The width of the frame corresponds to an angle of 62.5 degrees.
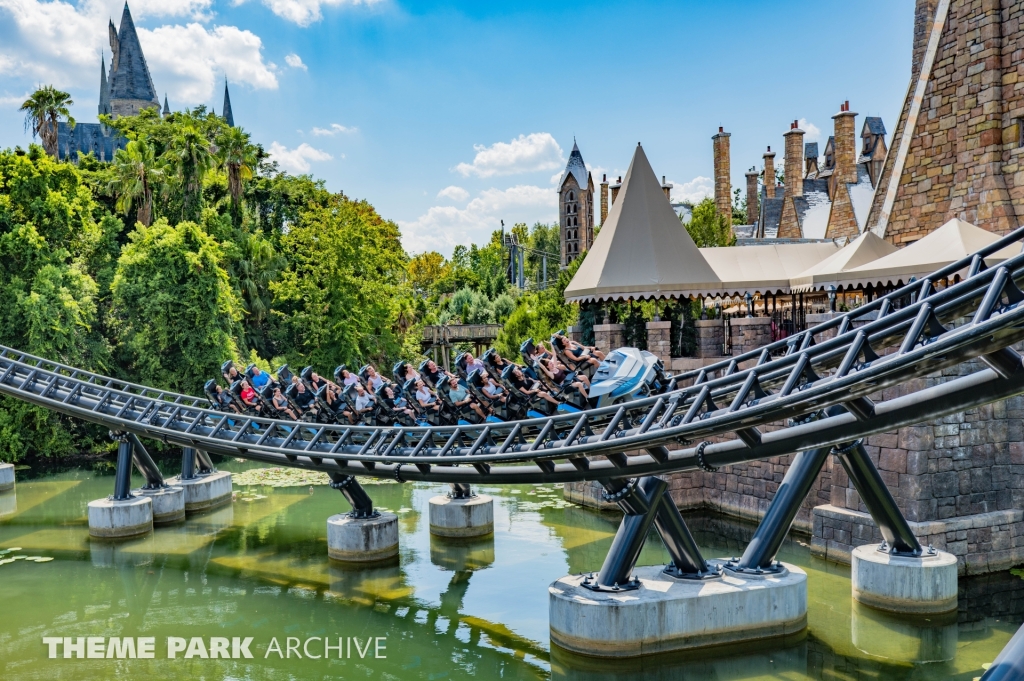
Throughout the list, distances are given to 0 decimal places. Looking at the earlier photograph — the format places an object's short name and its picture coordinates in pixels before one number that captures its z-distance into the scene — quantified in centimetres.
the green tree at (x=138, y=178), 3294
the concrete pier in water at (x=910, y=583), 1185
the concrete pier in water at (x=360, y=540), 1573
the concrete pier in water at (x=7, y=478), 2392
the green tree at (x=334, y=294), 3500
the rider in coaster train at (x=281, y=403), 1811
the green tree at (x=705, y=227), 3353
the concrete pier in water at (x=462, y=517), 1753
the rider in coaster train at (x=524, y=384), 1342
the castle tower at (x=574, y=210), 5297
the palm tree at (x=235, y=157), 3628
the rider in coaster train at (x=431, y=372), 1594
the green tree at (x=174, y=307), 2884
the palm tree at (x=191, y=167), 3322
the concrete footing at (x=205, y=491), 2062
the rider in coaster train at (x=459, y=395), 1465
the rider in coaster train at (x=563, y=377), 1287
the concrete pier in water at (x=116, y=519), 1812
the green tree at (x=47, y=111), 3756
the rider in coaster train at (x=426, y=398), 1534
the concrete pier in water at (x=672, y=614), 1055
